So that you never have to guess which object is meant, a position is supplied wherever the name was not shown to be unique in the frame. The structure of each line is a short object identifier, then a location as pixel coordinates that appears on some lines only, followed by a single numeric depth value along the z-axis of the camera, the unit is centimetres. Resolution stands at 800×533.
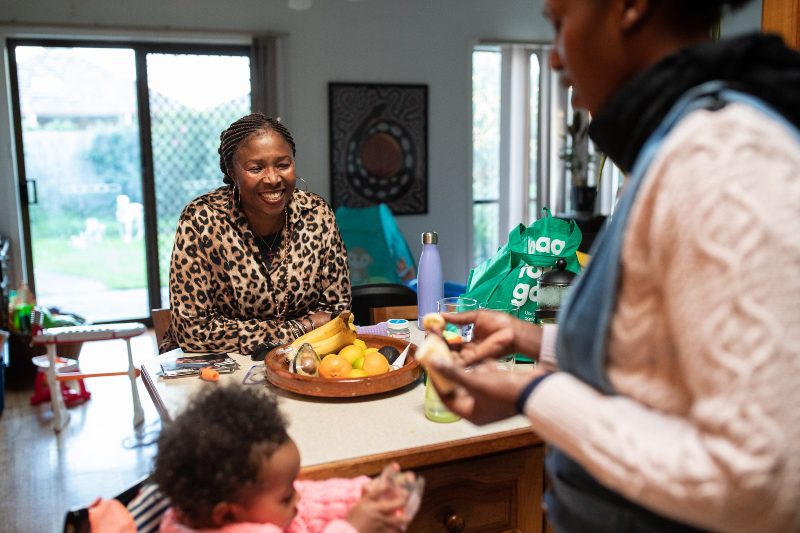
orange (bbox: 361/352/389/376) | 166
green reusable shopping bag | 203
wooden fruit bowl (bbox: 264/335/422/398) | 158
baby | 104
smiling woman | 225
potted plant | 646
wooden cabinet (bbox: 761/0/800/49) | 161
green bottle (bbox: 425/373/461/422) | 148
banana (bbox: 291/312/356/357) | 184
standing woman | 58
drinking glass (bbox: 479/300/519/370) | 204
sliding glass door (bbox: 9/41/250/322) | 568
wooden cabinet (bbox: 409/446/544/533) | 144
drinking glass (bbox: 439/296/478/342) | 180
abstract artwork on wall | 606
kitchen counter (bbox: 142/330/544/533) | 135
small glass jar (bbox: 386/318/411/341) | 211
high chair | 378
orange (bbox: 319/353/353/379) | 165
